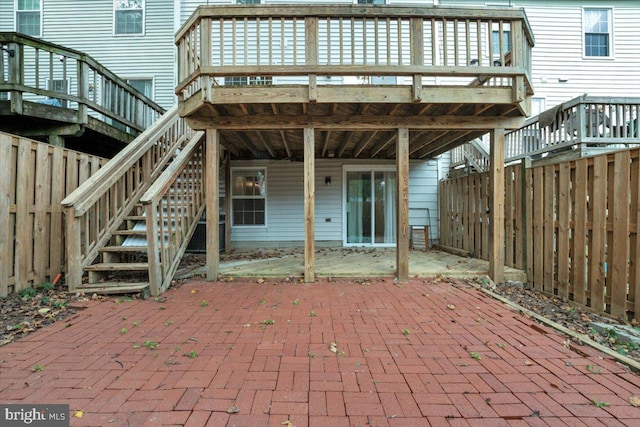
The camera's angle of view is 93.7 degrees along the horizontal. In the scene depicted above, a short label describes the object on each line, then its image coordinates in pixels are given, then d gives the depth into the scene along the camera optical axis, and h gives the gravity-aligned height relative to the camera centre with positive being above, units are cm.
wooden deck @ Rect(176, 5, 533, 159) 415 +178
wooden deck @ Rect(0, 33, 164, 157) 499 +203
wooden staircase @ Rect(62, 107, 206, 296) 390 -8
